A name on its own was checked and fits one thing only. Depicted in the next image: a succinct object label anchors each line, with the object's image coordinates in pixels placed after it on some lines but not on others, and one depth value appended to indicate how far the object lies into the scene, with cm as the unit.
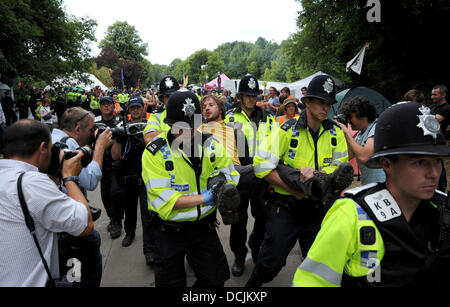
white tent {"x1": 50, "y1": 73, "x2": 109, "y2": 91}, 1956
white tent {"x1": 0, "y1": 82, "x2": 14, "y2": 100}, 1402
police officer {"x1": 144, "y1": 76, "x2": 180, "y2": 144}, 385
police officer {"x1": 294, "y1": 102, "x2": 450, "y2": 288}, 138
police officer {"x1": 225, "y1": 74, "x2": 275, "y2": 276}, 374
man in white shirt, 171
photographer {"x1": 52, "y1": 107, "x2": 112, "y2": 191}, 273
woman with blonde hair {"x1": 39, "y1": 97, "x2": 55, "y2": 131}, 1110
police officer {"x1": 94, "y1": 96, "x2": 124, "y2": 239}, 451
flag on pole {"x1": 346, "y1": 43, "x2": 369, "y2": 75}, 1030
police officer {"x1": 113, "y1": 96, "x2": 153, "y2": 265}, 394
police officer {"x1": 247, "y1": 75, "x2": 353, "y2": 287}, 273
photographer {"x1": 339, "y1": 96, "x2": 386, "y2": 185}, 295
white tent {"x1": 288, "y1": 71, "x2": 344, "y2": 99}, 1733
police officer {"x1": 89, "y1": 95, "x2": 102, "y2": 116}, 1328
